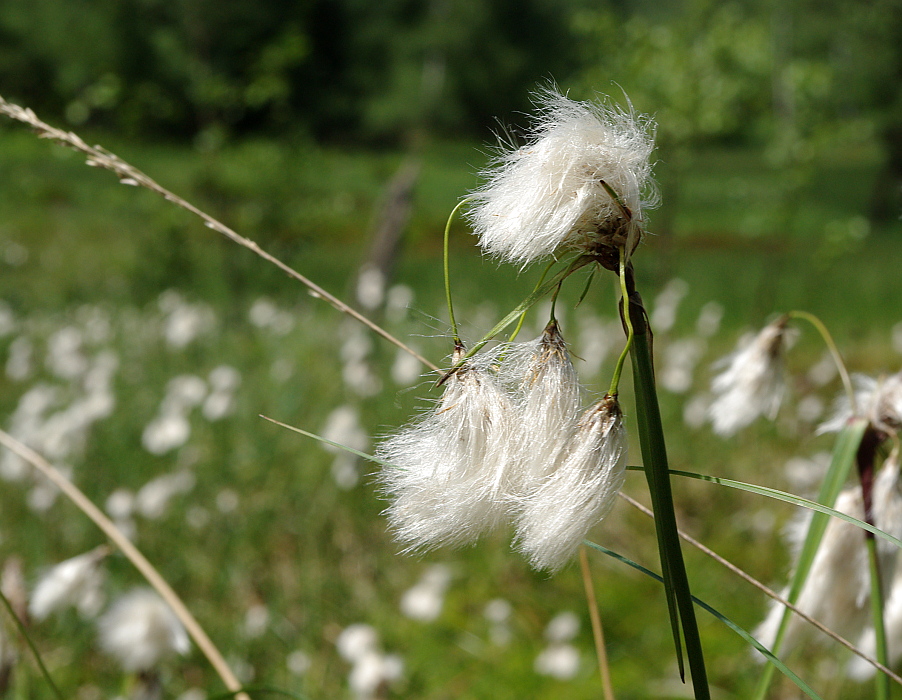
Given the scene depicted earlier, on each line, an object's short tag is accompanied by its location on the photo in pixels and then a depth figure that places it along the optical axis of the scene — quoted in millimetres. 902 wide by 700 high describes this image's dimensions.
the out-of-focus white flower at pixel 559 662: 1007
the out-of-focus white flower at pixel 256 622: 1034
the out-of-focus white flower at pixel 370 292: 1886
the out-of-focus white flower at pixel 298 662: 954
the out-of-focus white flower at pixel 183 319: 1729
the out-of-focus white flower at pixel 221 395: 1403
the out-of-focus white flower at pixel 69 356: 1597
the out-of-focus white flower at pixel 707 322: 2201
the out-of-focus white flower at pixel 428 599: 1126
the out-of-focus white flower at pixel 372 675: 838
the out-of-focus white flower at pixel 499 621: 1120
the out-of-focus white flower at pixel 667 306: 1971
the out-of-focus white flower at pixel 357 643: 887
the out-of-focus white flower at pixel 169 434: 1371
